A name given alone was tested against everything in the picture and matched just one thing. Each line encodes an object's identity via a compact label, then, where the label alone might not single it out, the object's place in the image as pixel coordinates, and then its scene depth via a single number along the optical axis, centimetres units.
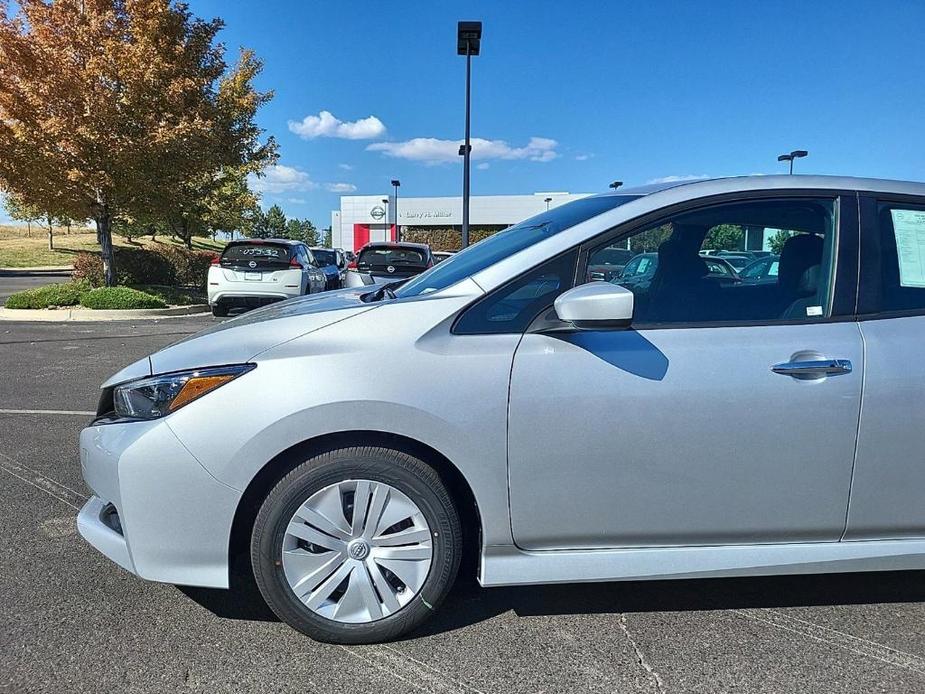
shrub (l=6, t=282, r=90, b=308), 1367
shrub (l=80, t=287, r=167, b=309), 1357
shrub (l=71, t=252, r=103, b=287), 1631
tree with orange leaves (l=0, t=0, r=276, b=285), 1348
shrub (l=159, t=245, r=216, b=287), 1864
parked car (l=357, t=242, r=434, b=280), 1215
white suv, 1241
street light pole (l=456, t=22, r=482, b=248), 1355
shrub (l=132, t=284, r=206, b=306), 1555
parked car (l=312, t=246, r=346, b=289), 1723
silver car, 243
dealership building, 6234
